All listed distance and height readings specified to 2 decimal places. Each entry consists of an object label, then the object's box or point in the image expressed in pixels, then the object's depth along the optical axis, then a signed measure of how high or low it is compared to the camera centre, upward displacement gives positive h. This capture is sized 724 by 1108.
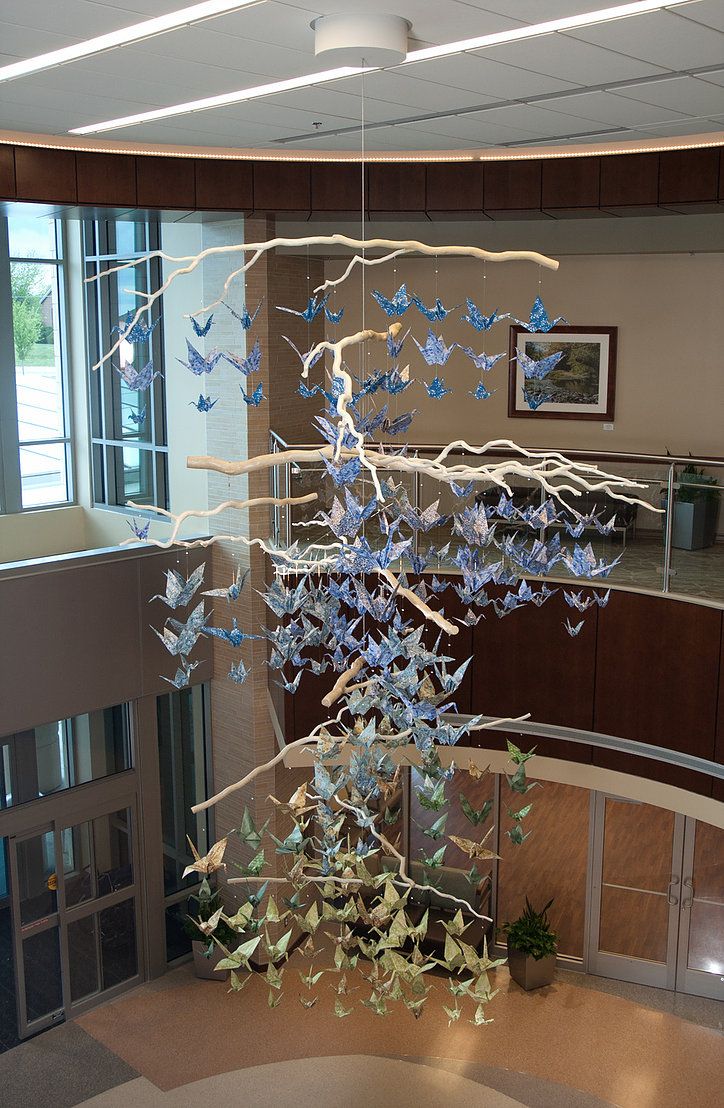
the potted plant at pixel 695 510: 7.64 -0.99
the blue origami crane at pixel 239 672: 3.77 -1.07
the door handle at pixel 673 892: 9.73 -4.76
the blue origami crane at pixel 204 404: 3.72 -0.12
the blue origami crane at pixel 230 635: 3.54 -0.88
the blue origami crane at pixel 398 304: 3.36 +0.22
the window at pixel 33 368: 10.81 +0.03
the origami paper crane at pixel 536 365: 3.37 +0.02
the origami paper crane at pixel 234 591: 3.51 -0.73
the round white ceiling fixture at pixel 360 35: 4.14 +1.32
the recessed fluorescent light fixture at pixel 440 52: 4.07 +1.37
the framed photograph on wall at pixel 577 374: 10.63 -0.02
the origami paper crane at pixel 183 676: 3.68 -1.06
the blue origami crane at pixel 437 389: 3.55 -0.06
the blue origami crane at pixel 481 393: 3.49 -0.07
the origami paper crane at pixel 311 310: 3.55 +0.21
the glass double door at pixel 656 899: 9.63 -4.88
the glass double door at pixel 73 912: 8.72 -4.59
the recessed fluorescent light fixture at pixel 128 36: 4.04 +1.40
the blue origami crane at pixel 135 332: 3.48 +0.13
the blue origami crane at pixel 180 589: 3.44 -0.71
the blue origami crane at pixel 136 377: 3.42 -0.02
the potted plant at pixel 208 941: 9.27 -5.09
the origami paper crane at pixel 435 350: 3.41 +0.07
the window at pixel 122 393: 10.54 -0.23
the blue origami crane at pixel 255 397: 3.52 -0.09
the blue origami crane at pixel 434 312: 3.53 +0.20
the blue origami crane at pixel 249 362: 3.46 +0.03
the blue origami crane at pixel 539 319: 3.28 +0.16
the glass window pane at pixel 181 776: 9.62 -3.72
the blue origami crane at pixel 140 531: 3.66 -0.56
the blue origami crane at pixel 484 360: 3.32 +0.04
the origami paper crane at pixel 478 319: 3.45 +0.17
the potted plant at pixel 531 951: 9.60 -5.25
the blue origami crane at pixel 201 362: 3.51 +0.03
